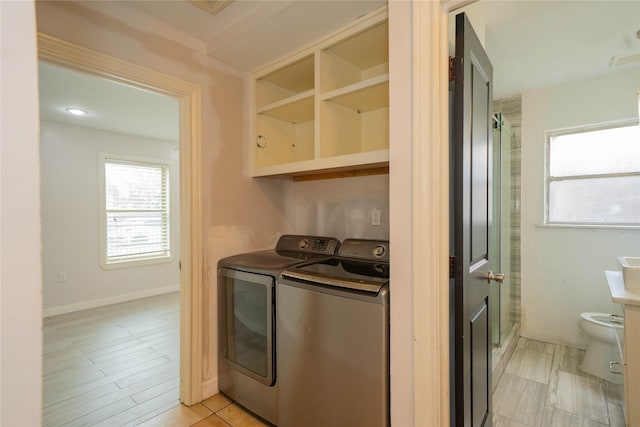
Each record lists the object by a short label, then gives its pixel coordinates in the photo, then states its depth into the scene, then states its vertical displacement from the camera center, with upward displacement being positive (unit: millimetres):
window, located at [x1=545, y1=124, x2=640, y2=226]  2578 +292
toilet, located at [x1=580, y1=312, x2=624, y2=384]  2238 -1104
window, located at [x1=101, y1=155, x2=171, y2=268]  4258 -28
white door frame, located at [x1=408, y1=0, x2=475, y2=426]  1115 +29
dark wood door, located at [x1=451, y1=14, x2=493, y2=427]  1186 -68
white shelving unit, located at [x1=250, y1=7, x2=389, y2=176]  1724 +711
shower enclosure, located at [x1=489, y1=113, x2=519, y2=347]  2441 -180
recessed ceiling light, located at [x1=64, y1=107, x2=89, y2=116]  3281 +1129
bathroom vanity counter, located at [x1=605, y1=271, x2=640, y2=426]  1529 -772
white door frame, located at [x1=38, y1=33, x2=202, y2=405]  1934 -190
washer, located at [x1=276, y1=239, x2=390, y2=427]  1287 -652
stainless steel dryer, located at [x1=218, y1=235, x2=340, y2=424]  1740 -720
